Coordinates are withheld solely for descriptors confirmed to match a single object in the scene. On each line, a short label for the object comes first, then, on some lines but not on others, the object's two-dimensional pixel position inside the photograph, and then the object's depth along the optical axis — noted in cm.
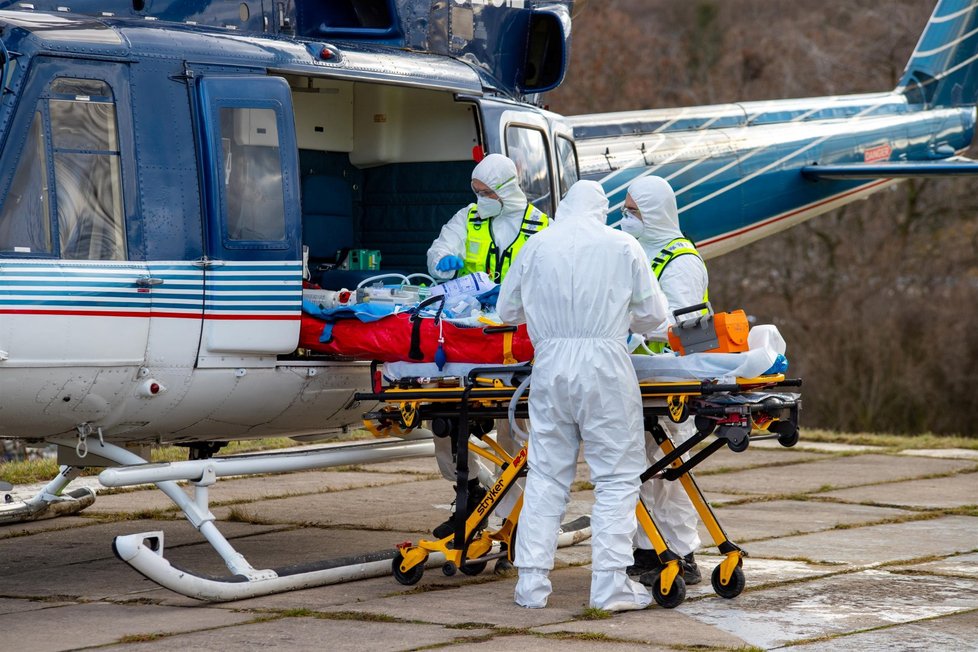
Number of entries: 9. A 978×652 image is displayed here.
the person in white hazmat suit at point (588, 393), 1341
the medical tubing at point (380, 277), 1616
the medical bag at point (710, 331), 1373
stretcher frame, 1334
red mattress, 1481
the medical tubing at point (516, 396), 1388
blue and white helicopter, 1353
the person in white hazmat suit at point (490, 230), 1628
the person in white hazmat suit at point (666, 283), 1477
